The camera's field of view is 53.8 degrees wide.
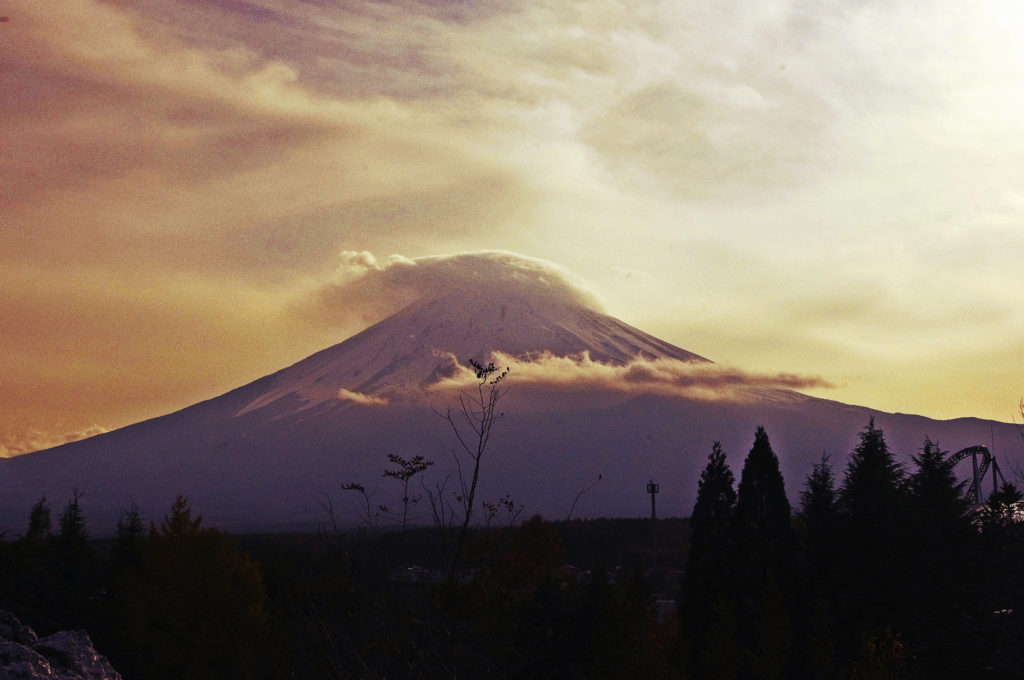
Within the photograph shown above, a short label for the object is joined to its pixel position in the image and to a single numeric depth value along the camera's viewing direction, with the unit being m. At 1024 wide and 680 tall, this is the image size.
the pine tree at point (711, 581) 34.53
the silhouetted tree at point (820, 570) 32.81
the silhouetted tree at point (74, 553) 51.88
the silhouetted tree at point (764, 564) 33.25
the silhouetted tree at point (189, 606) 42.78
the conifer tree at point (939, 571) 32.75
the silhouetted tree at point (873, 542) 33.97
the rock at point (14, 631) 14.93
